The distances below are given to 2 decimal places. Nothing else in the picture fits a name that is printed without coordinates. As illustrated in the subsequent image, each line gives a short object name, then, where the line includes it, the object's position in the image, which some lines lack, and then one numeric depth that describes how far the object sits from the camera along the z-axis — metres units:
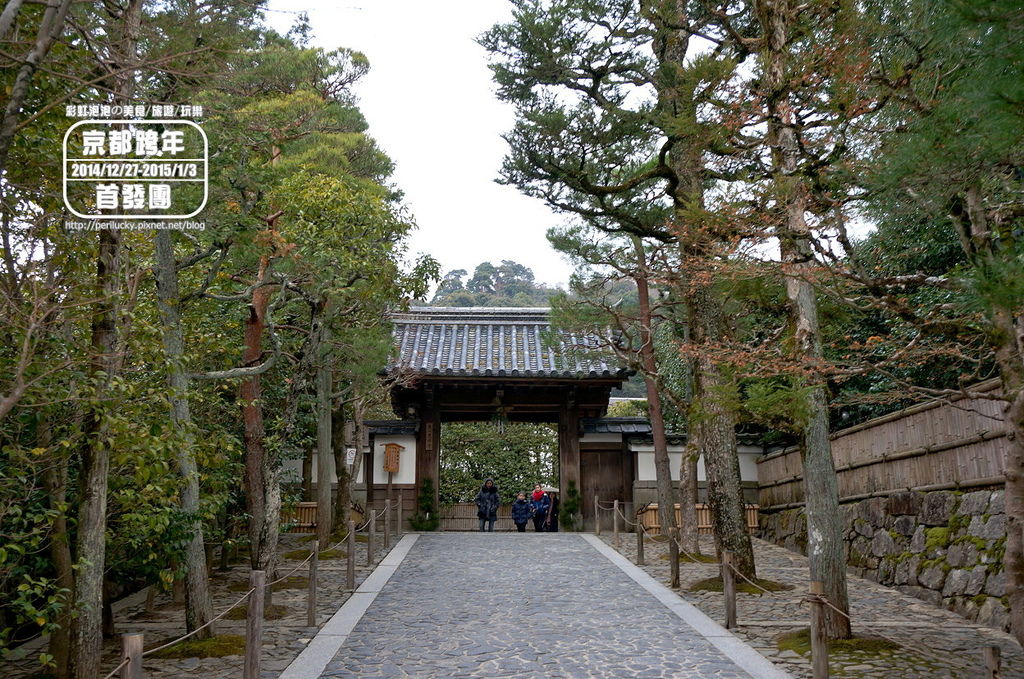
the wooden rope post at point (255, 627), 6.59
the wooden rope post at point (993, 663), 4.64
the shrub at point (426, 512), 20.56
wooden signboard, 21.17
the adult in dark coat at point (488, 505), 21.73
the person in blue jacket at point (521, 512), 21.78
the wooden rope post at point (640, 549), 14.28
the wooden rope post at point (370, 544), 14.15
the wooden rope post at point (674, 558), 11.88
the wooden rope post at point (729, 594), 9.18
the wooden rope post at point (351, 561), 11.79
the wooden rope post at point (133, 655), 4.66
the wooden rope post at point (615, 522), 17.36
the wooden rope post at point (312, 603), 9.52
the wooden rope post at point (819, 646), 6.62
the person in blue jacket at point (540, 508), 22.07
